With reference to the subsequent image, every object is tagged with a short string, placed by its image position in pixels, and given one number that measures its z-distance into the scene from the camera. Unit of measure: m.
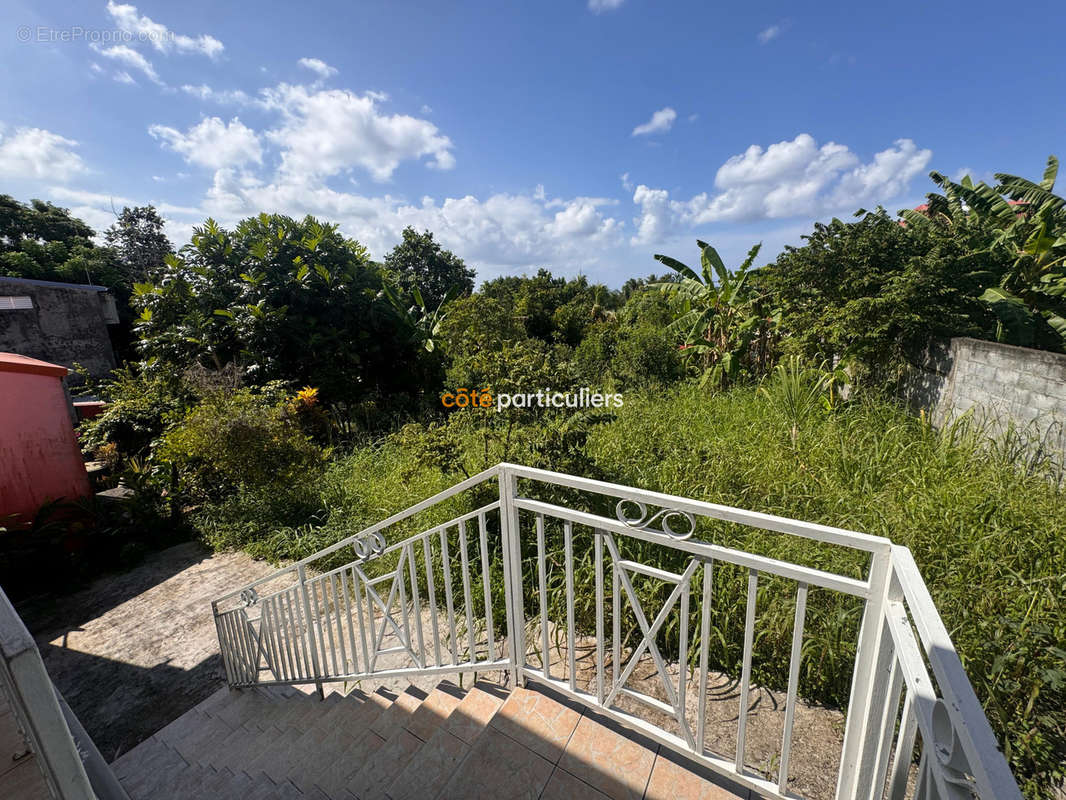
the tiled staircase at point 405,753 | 1.70
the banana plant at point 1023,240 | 4.96
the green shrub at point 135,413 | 7.32
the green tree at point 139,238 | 22.80
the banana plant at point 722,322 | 7.17
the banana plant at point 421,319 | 9.91
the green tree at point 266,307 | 8.28
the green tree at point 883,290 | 4.75
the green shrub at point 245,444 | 5.78
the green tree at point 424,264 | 18.22
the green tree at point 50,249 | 15.94
